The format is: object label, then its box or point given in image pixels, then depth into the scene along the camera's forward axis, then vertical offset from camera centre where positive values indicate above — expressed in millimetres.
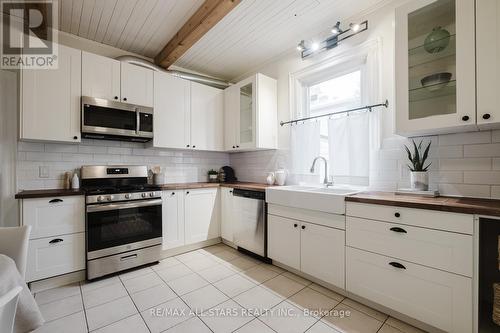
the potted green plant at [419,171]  1869 -42
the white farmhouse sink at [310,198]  1952 -310
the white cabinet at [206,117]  3316 +749
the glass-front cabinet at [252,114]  3098 +752
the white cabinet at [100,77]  2463 +1016
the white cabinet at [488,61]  1434 +679
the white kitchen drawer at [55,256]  2053 -858
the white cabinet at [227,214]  3148 -694
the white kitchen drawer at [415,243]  1375 -539
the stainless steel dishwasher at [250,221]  2660 -691
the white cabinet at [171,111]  2975 +755
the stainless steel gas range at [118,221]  2291 -602
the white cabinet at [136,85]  2721 +1017
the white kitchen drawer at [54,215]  2041 -465
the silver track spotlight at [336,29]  2354 +1455
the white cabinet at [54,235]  2049 -661
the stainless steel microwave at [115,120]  2459 +538
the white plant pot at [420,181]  1868 -125
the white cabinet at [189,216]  2848 -679
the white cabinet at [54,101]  2174 +662
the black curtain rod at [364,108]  2176 +589
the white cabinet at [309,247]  1979 -801
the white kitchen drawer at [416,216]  1367 -349
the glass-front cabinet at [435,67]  1548 +749
